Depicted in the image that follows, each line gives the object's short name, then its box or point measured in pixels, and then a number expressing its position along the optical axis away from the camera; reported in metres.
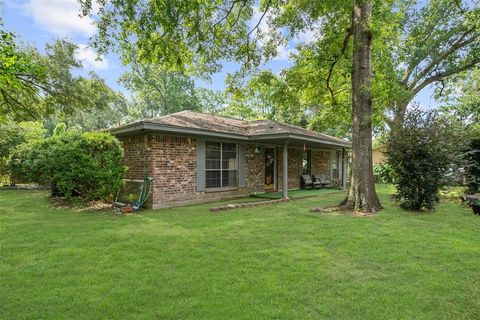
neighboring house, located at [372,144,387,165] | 33.28
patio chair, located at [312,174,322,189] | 15.64
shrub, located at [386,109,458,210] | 8.52
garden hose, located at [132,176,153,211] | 8.92
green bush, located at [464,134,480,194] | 10.30
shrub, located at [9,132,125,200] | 8.50
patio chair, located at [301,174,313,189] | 15.27
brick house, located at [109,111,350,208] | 9.23
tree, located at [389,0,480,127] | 16.62
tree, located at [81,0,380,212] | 7.47
